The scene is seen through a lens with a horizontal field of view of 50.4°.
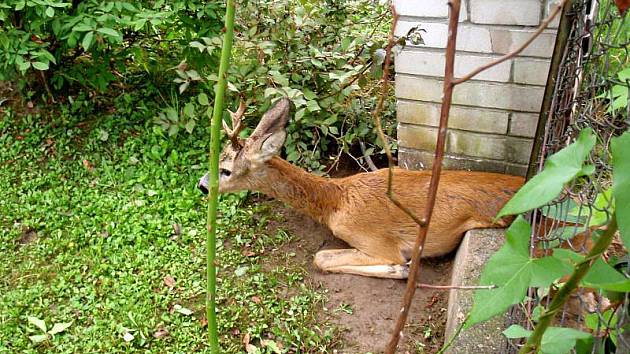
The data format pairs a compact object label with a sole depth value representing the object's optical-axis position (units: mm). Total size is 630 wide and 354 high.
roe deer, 3789
